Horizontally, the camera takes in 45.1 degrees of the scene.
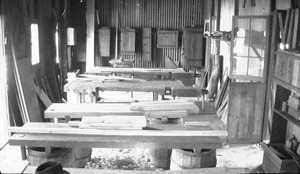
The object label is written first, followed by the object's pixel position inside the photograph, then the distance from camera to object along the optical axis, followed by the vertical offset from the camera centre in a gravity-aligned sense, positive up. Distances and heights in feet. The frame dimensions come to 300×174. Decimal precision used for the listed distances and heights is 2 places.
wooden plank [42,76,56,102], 36.68 -5.42
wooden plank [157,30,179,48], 55.98 -0.54
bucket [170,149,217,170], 15.89 -5.42
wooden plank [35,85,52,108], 32.76 -5.62
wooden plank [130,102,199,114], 19.63 -3.89
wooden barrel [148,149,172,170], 20.12 -6.78
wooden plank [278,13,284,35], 22.42 +0.93
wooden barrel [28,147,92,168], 15.80 -5.32
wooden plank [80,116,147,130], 16.90 -4.08
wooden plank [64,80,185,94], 29.84 -4.21
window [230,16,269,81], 27.12 -0.94
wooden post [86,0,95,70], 54.19 +0.01
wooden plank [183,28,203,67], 53.72 -0.94
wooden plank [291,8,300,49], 19.13 +0.22
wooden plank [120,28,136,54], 55.93 -0.73
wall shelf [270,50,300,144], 16.85 -2.37
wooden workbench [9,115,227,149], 15.83 -4.55
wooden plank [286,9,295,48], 20.04 +0.39
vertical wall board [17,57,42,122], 29.01 -4.50
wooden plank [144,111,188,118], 19.24 -4.16
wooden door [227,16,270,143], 27.30 -4.06
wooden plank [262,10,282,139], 24.70 -2.51
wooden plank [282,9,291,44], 20.95 +0.53
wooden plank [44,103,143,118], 20.27 -4.32
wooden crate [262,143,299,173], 12.94 -4.66
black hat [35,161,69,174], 11.97 -4.47
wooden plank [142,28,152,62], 56.85 -1.36
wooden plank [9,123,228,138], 16.47 -4.40
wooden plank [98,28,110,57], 55.83 -0.90
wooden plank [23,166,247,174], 13.44 -5.05
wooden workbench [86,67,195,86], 39.17 -4.00
